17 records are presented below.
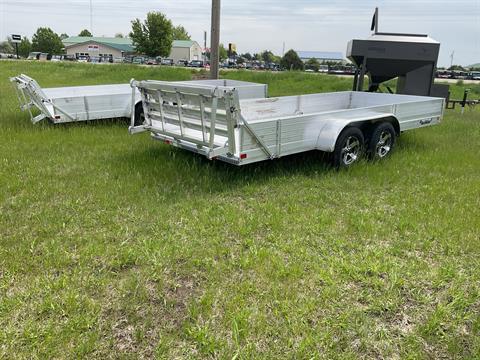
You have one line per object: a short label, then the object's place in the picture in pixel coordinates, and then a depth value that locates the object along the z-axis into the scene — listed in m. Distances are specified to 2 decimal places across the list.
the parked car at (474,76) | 37.41
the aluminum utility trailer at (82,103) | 7.49
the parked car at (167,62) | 52.19
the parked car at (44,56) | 56.25
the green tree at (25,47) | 84.75
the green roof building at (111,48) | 97.69
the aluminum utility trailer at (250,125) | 4.63
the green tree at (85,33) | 129.00
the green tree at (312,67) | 50.16
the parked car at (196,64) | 52.36
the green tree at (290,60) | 54.46
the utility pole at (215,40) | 9.84
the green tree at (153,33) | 57.59
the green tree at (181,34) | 110.76
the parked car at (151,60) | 55.93
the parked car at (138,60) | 57.97
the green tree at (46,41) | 82.44
